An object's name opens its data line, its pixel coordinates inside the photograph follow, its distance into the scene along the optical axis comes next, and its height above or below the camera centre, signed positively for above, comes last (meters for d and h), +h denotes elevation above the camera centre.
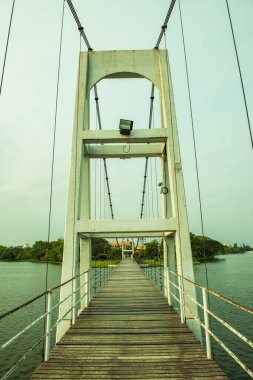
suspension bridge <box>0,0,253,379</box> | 3.38 -0.49
